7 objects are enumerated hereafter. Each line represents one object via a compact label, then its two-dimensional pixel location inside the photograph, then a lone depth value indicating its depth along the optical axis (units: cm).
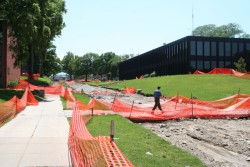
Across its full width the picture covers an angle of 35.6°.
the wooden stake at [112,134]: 852
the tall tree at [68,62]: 16525
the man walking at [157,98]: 2377
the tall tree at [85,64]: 16004
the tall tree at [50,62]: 11033
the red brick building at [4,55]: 4131
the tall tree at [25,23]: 3290
